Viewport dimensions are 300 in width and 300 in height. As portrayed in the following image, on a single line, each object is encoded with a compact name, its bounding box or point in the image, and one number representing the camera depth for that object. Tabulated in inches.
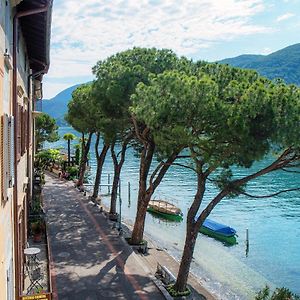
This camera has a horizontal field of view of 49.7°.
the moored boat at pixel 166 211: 1080.9
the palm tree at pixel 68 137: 1582.7
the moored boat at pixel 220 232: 891.3
